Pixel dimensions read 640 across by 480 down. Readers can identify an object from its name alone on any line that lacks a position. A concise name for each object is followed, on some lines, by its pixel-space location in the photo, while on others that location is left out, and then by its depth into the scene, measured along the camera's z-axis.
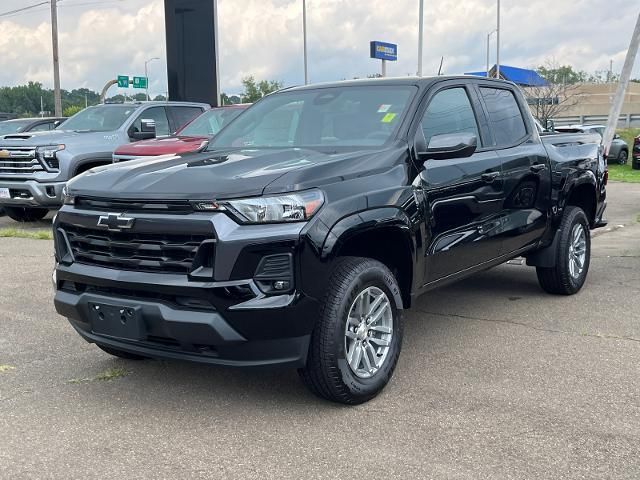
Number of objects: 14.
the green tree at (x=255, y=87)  80.69
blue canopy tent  45.41
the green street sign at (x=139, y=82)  55.76
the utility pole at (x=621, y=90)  13.39
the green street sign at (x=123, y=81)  53.88
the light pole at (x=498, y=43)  48.84
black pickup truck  3.58
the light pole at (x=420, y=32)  32.38
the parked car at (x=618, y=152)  26.33
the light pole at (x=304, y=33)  43.56
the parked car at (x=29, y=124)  15.77
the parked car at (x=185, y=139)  10.21
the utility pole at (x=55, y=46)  30.18
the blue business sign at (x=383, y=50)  37.84
